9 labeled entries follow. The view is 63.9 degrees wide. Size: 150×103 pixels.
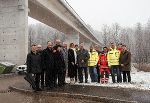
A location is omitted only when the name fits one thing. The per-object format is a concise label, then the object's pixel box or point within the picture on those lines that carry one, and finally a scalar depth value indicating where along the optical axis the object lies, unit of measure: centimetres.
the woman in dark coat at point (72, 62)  552
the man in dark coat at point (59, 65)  497
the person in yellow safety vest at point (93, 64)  563
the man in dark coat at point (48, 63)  484
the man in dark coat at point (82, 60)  560
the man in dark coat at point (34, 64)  456
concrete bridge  931
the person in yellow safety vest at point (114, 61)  544
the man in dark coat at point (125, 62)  538
